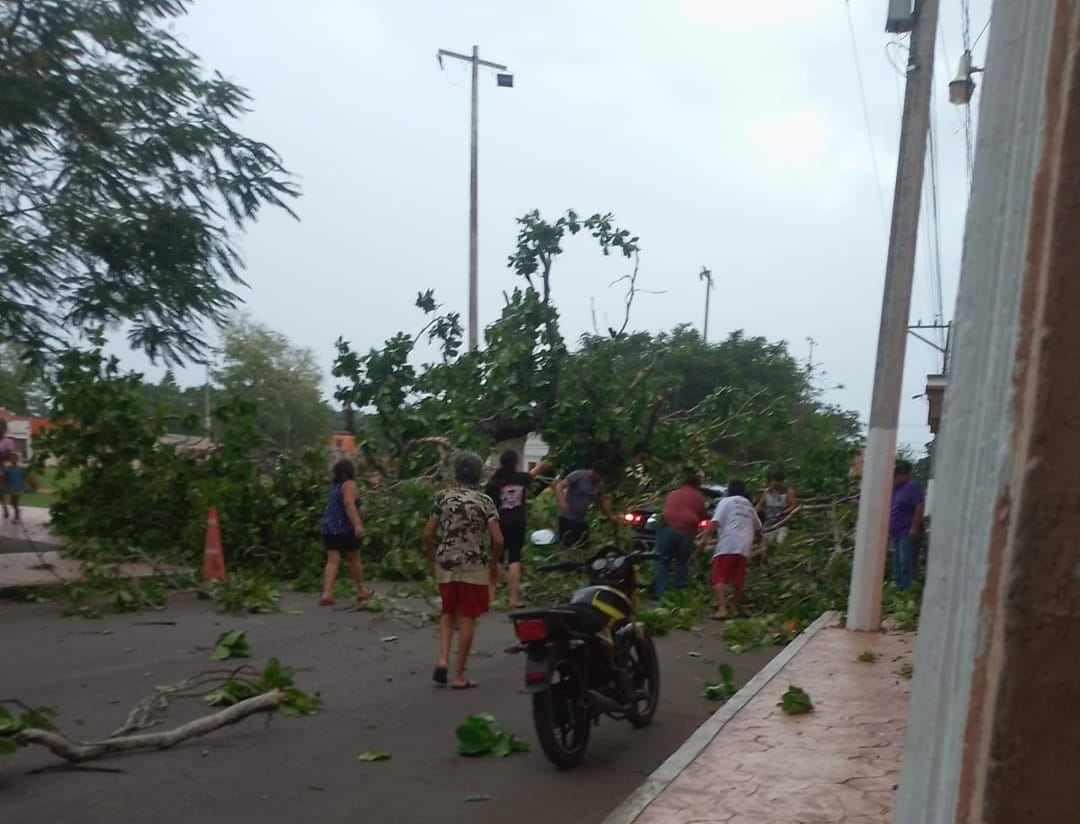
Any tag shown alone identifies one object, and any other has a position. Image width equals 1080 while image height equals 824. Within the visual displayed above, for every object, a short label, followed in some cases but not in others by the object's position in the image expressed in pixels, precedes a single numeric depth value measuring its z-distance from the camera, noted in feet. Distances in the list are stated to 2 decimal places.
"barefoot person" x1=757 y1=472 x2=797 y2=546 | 52.37
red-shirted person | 46.91
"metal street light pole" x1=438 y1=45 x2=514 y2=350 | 94.84
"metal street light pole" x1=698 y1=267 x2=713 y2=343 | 175.55
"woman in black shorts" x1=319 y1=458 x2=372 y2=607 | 42.19
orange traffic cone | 47.93
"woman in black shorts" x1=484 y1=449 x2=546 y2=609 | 41.39
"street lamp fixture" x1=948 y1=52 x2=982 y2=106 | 48.78
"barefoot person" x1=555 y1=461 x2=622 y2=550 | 47.24
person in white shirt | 43.37
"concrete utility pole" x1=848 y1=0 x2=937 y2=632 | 36.96
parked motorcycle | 21.40
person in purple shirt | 46.34
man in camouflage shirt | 28.14
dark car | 50.70
